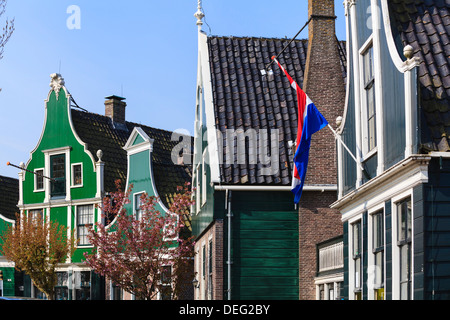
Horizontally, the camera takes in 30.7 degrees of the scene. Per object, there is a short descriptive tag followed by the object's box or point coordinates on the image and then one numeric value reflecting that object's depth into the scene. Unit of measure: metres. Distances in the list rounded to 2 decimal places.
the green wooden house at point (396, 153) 13.59
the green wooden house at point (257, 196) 25.44
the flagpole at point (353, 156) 16.98
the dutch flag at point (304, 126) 18.06
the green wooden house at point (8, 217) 46.22
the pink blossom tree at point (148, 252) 33.50
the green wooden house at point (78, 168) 42.47
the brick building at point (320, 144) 25.44
